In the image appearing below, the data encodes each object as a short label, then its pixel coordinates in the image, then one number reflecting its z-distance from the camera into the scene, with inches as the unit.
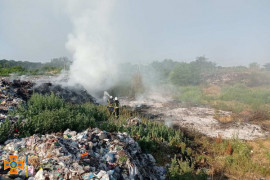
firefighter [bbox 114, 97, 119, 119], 348.5
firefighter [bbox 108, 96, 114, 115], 363.3
